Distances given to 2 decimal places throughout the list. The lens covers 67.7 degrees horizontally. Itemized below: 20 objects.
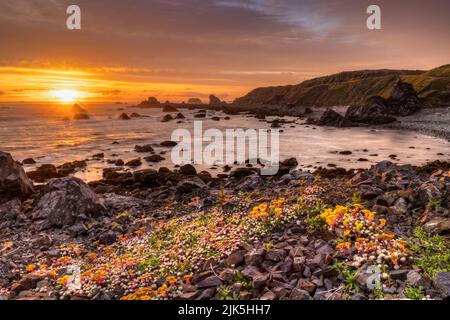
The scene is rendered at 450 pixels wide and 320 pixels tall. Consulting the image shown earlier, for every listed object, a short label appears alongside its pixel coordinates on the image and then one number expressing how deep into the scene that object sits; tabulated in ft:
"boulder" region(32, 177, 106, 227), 50.06
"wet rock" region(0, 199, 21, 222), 53.21
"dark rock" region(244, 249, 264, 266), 26.91
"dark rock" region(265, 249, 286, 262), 26.99
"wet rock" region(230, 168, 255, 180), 88.37
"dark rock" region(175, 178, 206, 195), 63.67
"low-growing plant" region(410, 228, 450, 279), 23.20
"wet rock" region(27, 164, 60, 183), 95.00
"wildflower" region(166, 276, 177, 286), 25.94
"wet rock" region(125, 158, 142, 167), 114.83
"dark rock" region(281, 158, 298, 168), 109.85
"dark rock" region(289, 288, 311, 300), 21.94
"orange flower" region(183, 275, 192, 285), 25.99
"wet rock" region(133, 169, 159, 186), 78.64
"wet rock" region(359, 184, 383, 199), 37.96
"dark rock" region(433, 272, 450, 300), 20.39
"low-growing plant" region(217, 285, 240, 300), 22.99
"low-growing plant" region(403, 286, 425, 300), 20.56
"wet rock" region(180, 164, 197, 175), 94.05
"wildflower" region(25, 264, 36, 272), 34.32
